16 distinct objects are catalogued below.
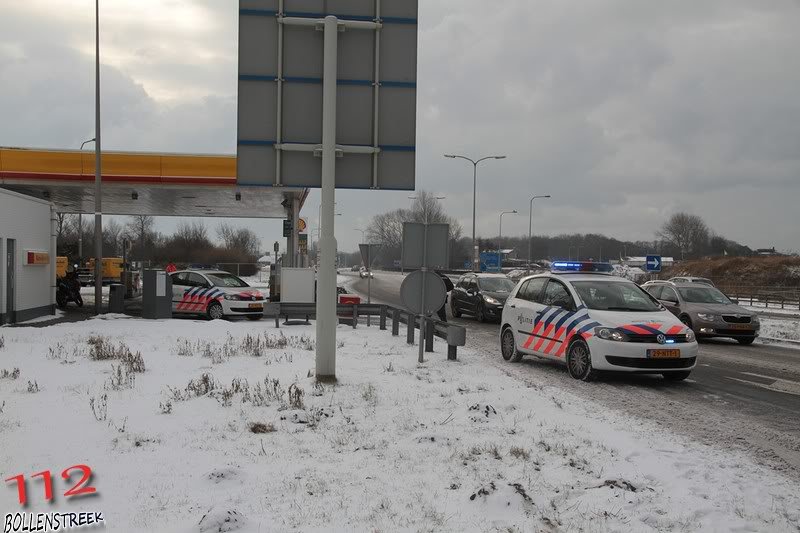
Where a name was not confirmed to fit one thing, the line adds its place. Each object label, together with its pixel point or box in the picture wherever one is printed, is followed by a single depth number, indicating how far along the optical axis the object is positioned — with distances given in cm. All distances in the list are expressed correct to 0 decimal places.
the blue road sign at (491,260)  4378
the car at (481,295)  2069
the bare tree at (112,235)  6381
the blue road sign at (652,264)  2783
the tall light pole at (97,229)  1978
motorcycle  2386
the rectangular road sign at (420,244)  995
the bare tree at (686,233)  8744
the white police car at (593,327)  921
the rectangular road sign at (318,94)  841
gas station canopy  2131
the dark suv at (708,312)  1616
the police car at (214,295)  1956
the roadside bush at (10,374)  842
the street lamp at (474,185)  4341
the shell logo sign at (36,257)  1794
